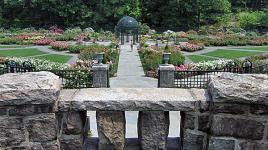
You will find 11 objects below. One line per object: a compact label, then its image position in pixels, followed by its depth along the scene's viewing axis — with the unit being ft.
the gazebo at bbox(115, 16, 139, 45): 120.26
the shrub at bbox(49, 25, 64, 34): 162.30
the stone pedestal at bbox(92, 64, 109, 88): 52.08
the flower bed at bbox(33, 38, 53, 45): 118.48
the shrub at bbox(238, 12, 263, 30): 174.96
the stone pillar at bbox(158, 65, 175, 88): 51.72
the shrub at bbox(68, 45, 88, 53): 97.52
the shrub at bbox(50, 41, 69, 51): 102.38
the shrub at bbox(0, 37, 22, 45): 122.28
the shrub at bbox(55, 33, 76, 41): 127.93
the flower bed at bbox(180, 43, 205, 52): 103.35
